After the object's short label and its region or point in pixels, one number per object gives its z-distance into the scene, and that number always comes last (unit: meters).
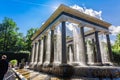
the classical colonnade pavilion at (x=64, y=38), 8.04
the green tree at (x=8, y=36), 27.41
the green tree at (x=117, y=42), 24.95
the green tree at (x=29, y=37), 28.84
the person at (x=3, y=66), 3.66
